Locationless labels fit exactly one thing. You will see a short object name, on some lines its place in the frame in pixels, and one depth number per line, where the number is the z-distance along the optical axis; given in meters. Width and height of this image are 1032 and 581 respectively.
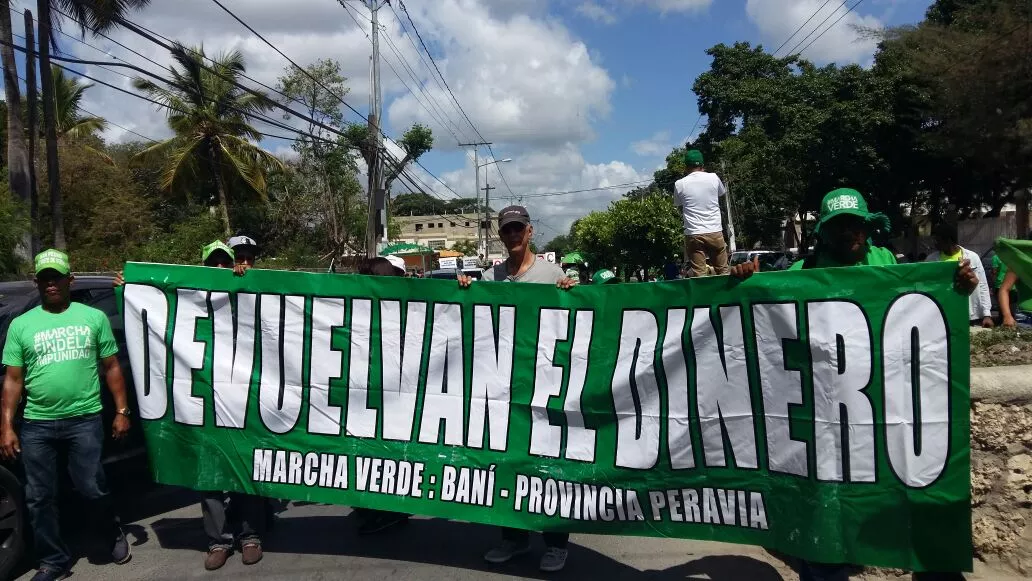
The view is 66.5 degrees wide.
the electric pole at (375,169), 23.92
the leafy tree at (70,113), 25.72
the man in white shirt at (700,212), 7.69
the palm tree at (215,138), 25.89
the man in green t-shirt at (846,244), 3.56
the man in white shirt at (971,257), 6.05
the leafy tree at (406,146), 24.83
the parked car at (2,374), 4.39
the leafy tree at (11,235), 12.49
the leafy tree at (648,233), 29.33
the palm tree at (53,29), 14.01
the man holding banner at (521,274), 4.41
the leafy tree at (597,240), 34.65
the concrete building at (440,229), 97.38
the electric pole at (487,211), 60.34
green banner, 3.56
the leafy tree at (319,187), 33.91
